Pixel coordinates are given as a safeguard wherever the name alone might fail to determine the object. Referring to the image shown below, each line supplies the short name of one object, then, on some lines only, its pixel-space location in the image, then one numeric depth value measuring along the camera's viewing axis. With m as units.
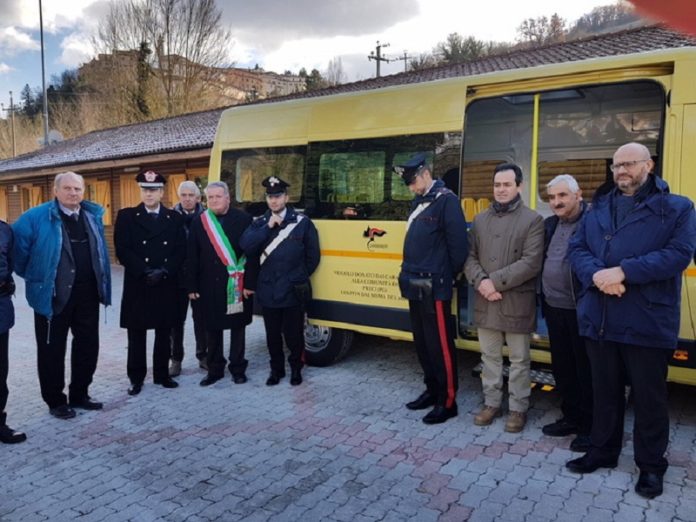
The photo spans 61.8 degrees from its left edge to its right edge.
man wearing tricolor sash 5.23
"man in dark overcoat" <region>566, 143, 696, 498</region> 3.07
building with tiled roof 12.17
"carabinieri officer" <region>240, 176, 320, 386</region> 5.11
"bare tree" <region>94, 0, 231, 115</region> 30.78
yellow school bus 3.91
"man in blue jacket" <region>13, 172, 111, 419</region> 4.32
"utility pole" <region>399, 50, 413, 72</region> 42.16
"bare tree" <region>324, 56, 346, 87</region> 49.12
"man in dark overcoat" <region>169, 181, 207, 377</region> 5.46
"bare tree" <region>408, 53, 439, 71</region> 37.22
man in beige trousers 3.96
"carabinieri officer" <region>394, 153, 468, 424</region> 4.20
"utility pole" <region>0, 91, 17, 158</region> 46.92
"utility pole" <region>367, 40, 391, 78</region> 39.59
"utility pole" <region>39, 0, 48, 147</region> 26.86
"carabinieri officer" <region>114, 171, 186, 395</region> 5.00
